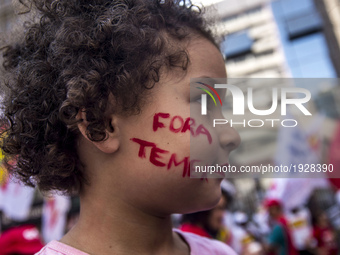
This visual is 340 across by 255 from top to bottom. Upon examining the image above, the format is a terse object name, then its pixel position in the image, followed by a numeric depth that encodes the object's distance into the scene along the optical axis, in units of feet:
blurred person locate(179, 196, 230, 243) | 9.30
